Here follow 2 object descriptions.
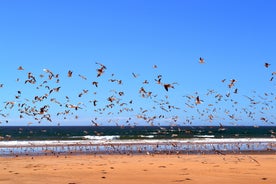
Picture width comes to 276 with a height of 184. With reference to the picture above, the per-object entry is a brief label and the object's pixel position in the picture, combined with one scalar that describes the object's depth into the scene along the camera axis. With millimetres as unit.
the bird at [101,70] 25925
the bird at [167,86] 21228
